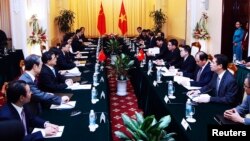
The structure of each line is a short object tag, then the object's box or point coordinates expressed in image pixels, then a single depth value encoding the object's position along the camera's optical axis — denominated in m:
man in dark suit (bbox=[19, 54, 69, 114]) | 3.56
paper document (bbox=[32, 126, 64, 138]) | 2.68
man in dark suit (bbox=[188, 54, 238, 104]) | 3.59
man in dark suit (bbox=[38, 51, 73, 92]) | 4.30
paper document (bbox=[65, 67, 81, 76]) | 5.38
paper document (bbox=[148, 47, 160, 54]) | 8.09
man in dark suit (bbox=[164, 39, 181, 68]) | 6.79
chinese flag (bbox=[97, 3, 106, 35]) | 15.16
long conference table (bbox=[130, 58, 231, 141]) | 2.75
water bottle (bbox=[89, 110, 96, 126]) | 2.84
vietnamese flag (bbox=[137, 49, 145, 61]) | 6.69
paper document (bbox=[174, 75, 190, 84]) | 4.65
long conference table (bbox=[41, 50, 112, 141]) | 2.64
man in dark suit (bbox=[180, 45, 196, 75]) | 5.74
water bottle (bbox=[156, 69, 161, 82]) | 4.89
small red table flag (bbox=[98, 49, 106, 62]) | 6.39
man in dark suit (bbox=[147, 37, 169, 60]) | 7.80
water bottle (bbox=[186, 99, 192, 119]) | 3.09
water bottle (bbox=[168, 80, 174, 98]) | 3.99
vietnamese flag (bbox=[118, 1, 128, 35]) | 15.29
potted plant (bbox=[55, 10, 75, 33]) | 13.14
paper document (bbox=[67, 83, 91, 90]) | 4.39
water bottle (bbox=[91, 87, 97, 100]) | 3.73
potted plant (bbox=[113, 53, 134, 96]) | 6.53
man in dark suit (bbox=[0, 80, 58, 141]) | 2.56
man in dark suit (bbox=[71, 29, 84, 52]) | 9.47
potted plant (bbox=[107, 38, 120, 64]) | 9.35
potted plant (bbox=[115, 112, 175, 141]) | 2.29
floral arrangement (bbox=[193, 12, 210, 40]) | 10.46
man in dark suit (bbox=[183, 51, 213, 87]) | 4.50
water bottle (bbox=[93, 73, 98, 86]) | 4.63
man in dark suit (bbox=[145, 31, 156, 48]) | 10.16
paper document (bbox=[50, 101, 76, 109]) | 3.48
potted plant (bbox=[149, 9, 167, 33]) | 14.29
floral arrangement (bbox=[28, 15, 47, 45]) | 9.82
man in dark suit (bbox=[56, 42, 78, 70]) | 6.22
